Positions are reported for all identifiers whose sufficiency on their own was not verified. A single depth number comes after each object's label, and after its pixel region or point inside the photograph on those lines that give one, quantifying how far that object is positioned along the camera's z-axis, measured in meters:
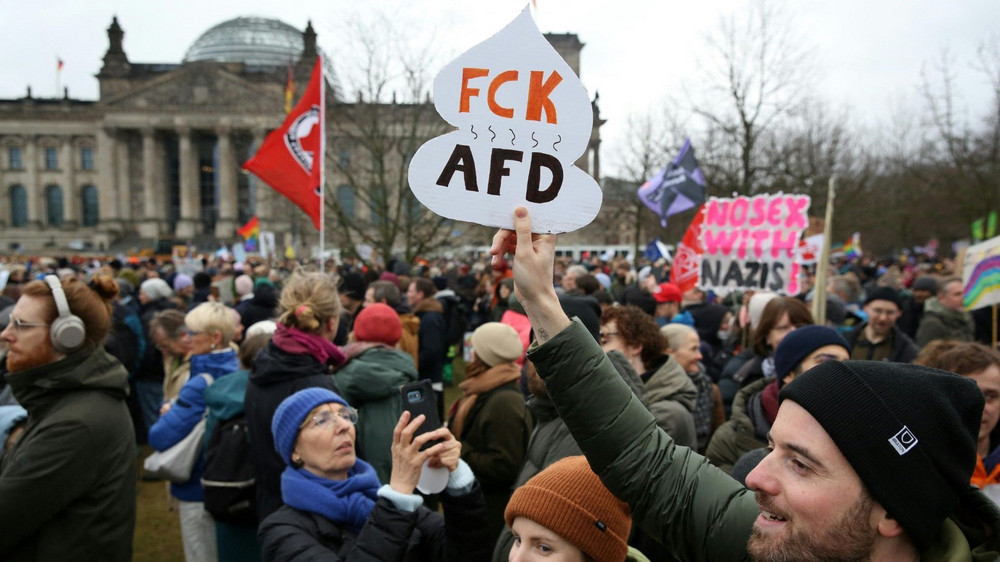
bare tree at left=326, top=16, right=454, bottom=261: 15.63
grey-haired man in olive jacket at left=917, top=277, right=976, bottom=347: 5.96
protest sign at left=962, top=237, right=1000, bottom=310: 5.45
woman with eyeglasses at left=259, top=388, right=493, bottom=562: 2.30
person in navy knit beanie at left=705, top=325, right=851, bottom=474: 3.18
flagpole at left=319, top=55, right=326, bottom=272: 8.24
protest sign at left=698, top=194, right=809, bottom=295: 6.90
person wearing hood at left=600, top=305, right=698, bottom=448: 3.41
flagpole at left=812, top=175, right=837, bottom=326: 6.01
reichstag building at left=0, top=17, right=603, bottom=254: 56.50
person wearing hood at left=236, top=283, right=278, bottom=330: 7.76
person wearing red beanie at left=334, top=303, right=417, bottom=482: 3.92
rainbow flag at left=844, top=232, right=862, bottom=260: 24.10
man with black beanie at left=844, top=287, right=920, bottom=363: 5.42
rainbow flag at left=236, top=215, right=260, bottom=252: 22.95
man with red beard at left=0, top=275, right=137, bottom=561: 2.68
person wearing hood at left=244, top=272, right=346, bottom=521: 3.34
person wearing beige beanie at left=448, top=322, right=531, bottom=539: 3.61
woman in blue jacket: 4.01
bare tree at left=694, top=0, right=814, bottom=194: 19.86
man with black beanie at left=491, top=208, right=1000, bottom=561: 1.30
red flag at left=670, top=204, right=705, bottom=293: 8.88
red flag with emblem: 8.43
